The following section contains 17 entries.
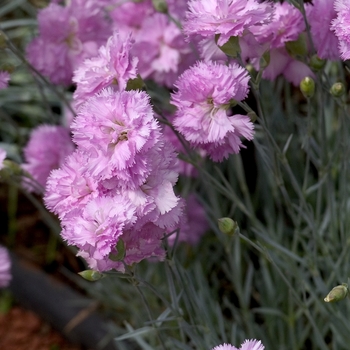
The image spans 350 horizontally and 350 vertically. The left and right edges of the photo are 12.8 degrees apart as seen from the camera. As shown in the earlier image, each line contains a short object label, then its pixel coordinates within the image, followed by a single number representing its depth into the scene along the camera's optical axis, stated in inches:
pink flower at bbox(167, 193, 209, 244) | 37.4
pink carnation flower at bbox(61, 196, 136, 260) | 26.9
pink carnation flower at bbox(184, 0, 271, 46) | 27.9
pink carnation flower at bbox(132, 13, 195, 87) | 34.1
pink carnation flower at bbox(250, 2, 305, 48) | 29.7
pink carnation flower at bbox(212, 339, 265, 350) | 26.1
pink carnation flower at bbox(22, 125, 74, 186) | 34.7
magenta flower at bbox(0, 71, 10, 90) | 29.6
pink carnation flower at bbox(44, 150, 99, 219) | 27.7
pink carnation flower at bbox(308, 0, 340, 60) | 29.5
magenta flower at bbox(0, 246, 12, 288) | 35.5
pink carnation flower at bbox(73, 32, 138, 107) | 28.7
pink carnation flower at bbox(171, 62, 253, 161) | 27.7
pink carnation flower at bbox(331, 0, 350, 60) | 27.9
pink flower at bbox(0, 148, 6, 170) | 29.3
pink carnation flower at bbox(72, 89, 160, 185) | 27.2
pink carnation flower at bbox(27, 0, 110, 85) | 34.2
